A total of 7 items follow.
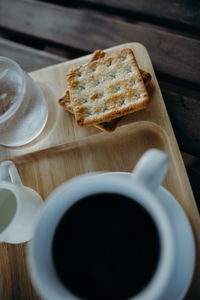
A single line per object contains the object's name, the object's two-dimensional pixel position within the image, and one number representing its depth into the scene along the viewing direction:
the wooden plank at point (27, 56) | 0.87
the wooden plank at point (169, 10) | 0.82
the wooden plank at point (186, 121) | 0.71
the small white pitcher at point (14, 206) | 0.52
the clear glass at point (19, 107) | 0.61
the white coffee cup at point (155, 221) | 0.38
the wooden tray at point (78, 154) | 0.59
